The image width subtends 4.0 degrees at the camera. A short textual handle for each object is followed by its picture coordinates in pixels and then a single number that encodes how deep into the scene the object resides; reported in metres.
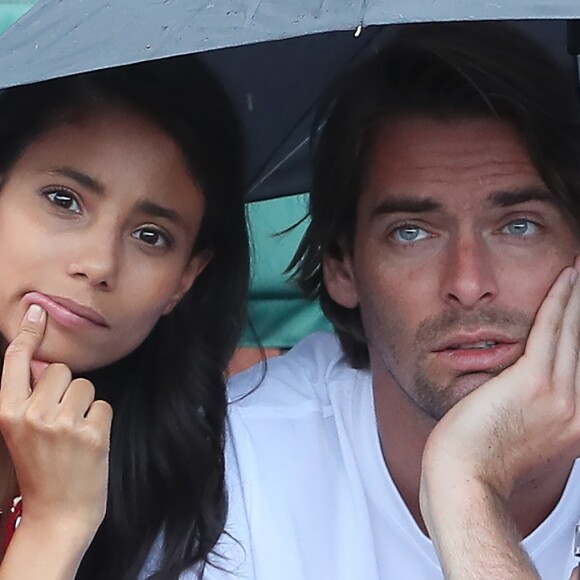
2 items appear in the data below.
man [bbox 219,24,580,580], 4.94
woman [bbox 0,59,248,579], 4.90
